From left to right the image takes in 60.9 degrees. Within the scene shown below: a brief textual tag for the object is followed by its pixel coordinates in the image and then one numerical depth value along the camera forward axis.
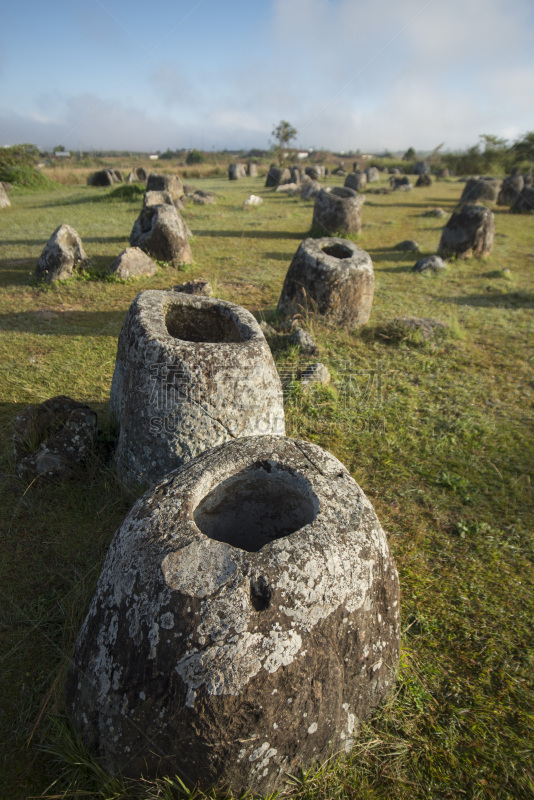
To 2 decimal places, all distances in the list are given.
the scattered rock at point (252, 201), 17.66
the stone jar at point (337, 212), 12.28
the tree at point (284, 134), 34.72
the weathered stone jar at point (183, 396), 3.04
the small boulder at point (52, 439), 3.51
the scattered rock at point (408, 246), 11.77
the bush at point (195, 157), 48.78
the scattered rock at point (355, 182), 24.20
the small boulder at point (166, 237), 9.44
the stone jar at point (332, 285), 6.60
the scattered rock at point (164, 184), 17.58
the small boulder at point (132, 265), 8.55
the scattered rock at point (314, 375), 5.18
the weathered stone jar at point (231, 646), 1.63
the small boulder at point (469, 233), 10.81
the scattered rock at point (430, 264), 10.13
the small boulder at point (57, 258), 8.23
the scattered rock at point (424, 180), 27.84
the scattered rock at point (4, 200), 16.99
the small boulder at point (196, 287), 7.29
